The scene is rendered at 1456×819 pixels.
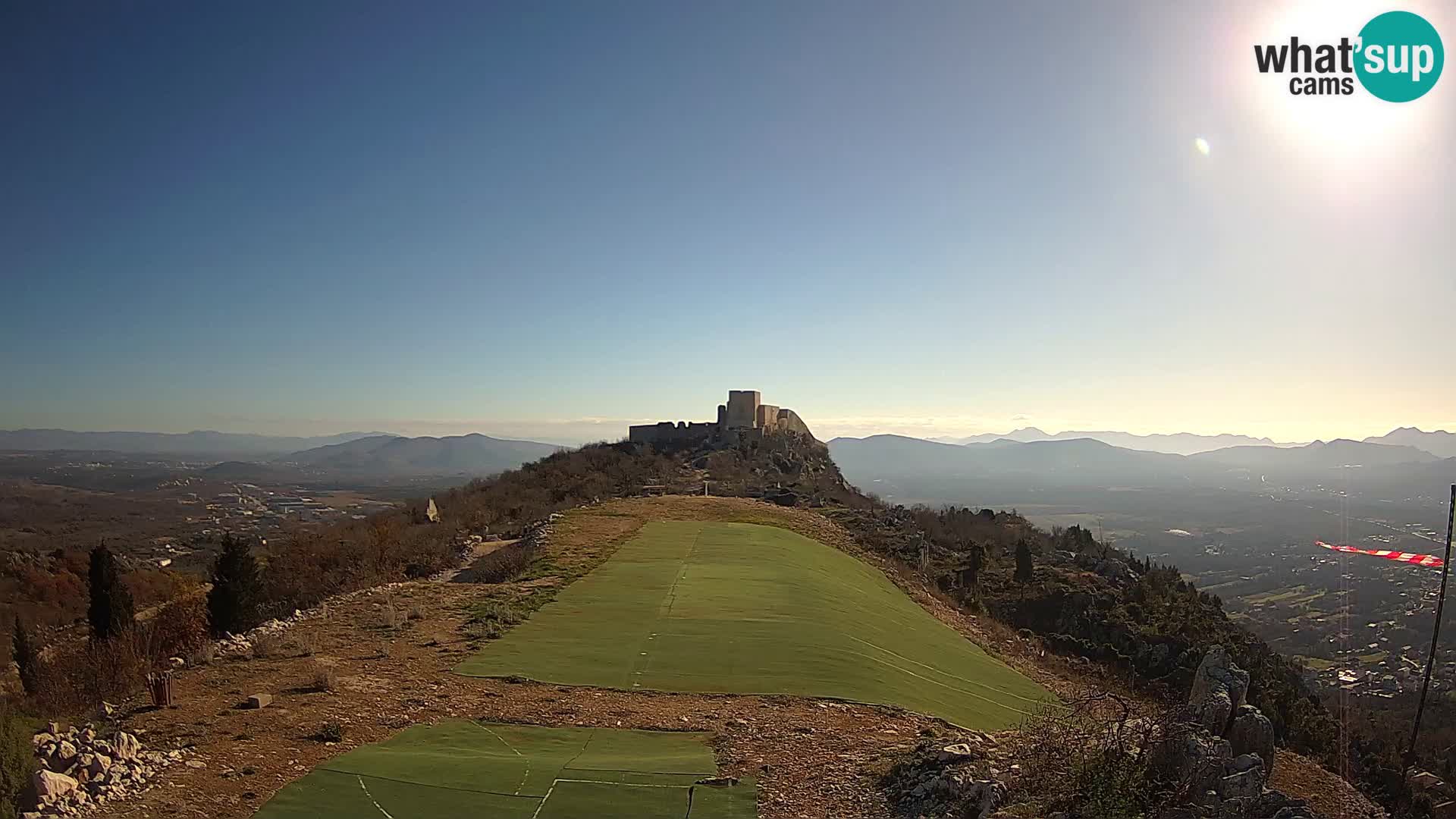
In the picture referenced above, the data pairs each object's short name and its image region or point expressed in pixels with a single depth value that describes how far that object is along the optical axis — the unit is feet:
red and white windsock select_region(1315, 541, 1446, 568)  45.55
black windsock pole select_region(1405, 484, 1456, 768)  30.68
